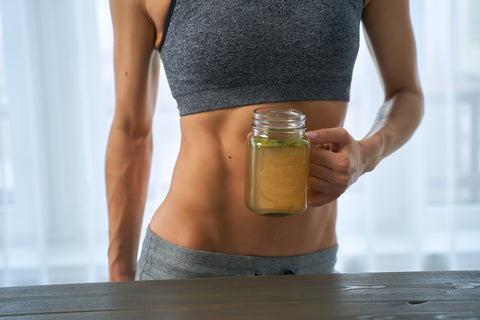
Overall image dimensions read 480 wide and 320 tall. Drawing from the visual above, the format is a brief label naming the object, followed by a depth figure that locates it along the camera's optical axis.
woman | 0.82
